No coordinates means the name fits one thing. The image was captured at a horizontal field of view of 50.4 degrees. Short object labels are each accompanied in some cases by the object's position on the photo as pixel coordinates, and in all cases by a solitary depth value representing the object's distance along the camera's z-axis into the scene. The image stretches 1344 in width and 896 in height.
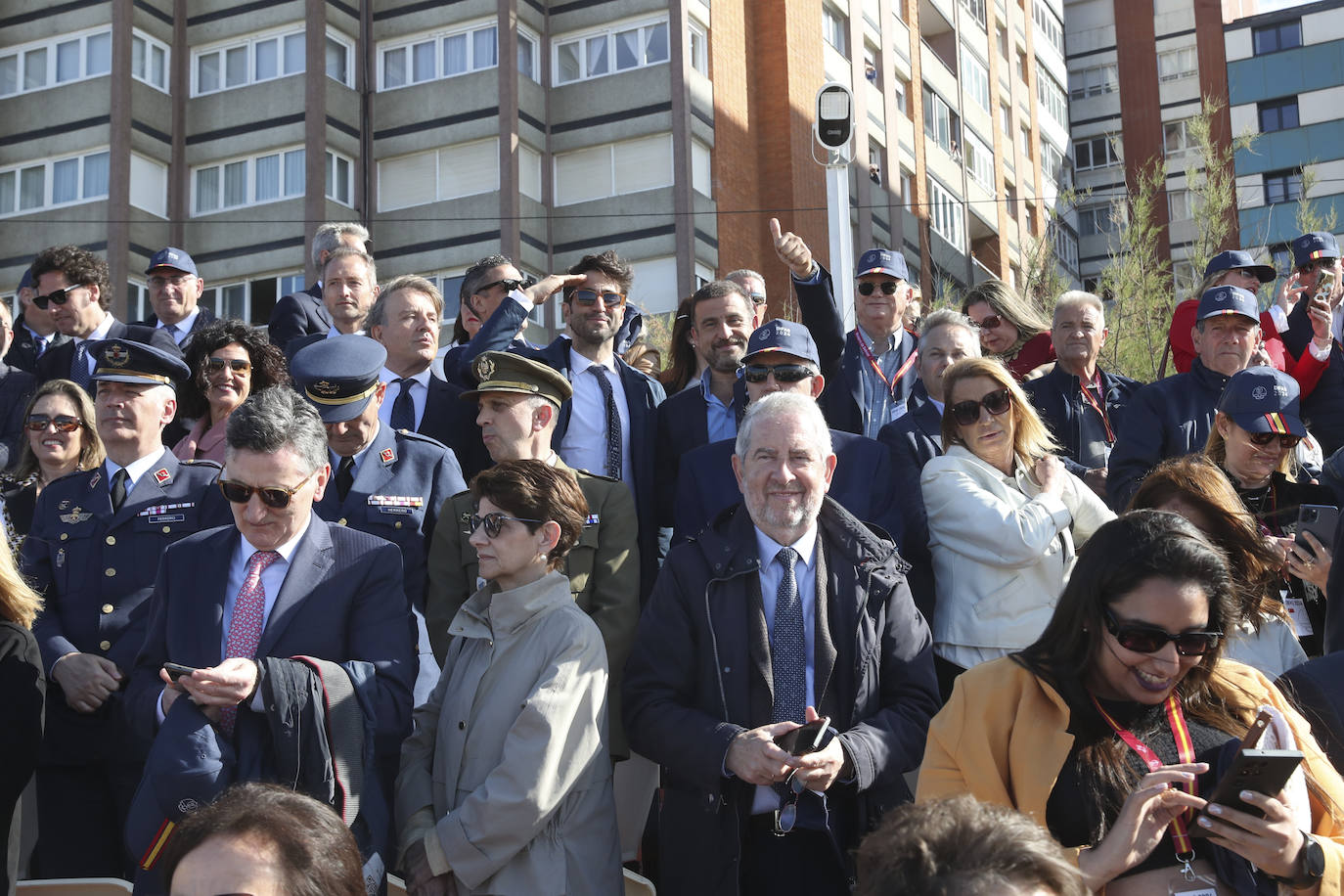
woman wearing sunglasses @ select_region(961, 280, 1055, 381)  8.70
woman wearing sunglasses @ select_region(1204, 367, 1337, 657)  5.69
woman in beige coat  4.36
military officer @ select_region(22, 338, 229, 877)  5.05
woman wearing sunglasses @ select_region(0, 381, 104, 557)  6.71
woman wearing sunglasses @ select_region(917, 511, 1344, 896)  3.49
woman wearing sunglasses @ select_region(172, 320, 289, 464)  6.94
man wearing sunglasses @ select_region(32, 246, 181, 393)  8.59
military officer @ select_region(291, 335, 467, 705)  5.61
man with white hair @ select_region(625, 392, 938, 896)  4.41
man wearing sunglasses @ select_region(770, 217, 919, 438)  7.11
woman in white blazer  5.32
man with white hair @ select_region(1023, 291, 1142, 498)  7.70
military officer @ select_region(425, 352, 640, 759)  5.28
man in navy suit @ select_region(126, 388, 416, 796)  4.57
